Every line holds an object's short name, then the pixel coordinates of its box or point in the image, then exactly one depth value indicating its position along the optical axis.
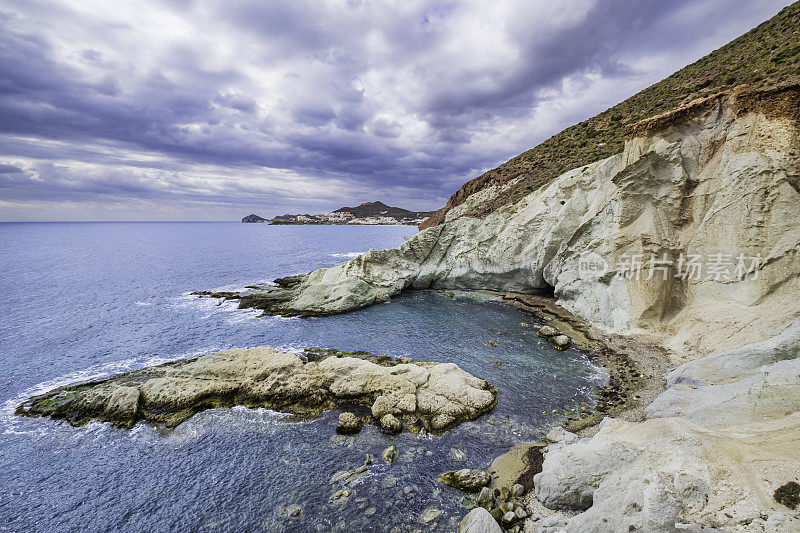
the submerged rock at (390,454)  13.74
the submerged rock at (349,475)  12.79
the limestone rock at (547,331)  26.03
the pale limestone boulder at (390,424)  15.55
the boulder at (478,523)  10.15
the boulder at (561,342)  24.14
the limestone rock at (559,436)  14.12
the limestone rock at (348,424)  15.69
